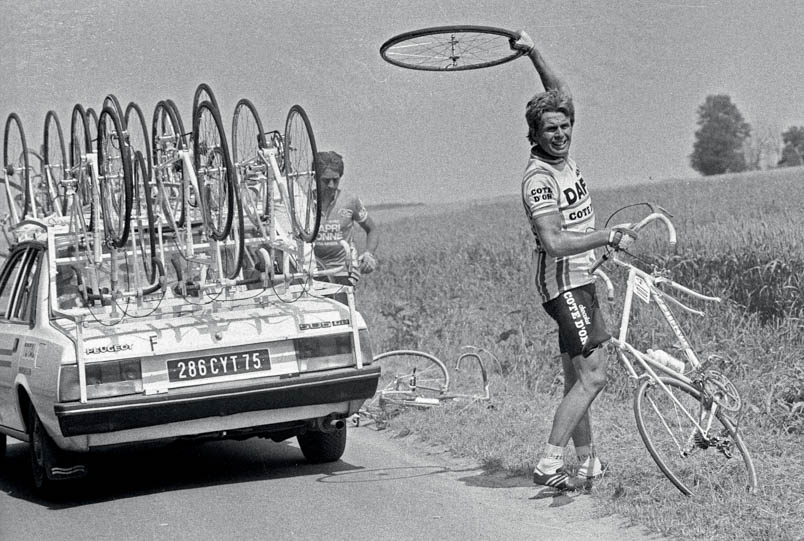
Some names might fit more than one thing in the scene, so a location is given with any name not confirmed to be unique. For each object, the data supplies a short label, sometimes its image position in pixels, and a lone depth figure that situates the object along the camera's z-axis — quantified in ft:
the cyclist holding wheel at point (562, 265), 45.01
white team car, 49.19
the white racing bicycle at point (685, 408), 43.47
